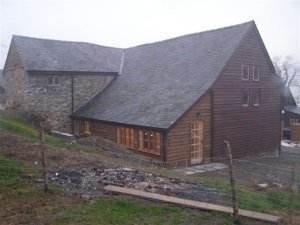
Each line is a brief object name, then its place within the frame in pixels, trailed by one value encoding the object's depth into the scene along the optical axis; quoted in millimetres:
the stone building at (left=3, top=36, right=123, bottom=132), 27547
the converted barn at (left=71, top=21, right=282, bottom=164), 20422
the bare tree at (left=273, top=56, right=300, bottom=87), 83875
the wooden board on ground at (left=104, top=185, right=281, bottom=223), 8719
